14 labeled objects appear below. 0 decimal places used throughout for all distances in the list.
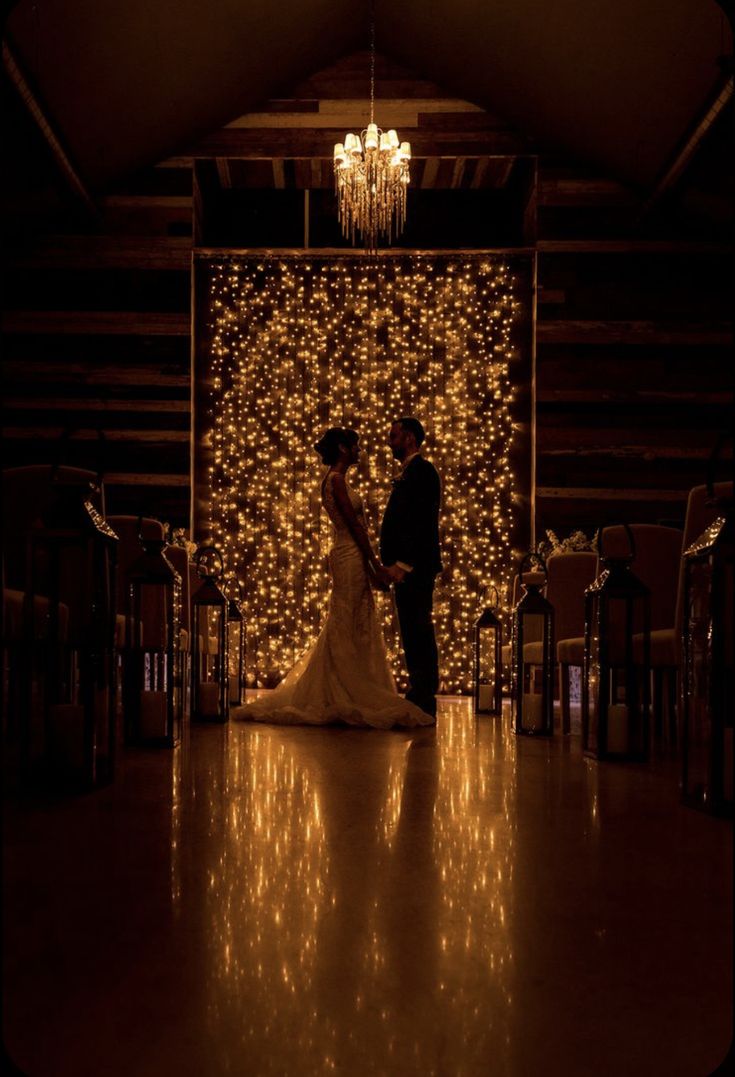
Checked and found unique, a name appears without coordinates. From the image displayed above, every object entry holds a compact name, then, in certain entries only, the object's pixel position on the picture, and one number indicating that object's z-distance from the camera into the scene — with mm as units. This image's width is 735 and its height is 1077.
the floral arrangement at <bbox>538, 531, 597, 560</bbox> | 7531
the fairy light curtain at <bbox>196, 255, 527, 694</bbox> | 8094
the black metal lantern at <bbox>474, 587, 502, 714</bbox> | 5035
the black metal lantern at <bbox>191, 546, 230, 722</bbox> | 4020
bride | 4660
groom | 4875
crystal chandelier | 6410
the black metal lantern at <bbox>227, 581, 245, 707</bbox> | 5359
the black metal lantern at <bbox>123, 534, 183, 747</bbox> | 3123
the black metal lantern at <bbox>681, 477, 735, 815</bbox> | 1884
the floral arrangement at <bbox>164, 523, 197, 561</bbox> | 7189
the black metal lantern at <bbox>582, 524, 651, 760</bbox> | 3039
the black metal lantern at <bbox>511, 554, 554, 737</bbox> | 3908
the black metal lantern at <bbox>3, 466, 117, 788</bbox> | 2117
